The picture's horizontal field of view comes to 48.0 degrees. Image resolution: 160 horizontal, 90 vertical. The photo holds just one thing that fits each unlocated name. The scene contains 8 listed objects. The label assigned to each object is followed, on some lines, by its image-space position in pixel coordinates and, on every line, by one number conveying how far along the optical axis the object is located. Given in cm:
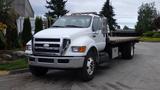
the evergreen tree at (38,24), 1239
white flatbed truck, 567
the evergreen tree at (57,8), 3131
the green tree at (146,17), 3464
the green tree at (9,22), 906
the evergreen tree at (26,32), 1167
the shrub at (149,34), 2764
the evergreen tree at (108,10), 3373
